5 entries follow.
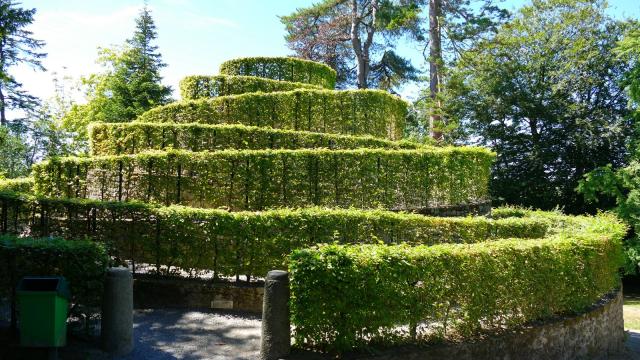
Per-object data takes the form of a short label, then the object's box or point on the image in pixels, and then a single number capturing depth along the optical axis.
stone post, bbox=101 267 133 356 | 7.33
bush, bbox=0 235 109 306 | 7.32
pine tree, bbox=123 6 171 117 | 33.16
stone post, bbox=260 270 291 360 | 6.63
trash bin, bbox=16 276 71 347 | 6.34
